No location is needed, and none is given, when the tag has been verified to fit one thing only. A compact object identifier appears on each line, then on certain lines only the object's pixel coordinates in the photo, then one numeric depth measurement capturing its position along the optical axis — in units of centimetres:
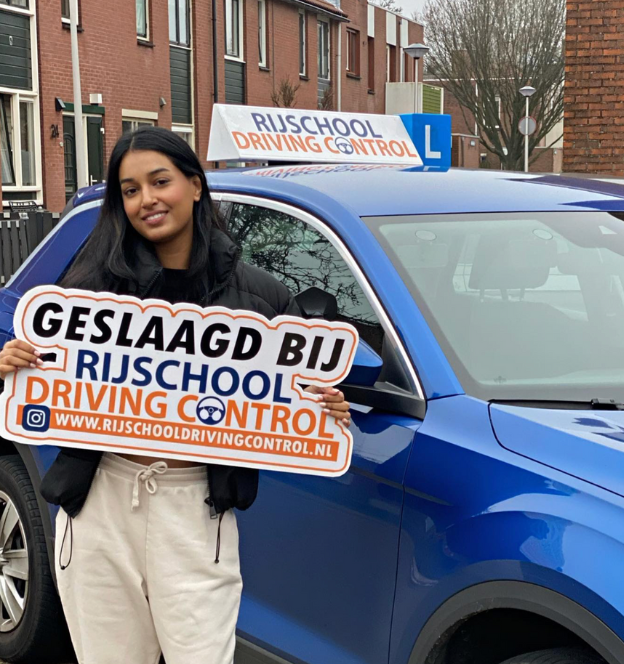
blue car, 225
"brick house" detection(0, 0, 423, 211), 2309
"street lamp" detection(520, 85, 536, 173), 3669
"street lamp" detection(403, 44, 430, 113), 3158
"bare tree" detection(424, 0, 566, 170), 4141
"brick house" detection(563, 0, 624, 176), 1088
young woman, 250
